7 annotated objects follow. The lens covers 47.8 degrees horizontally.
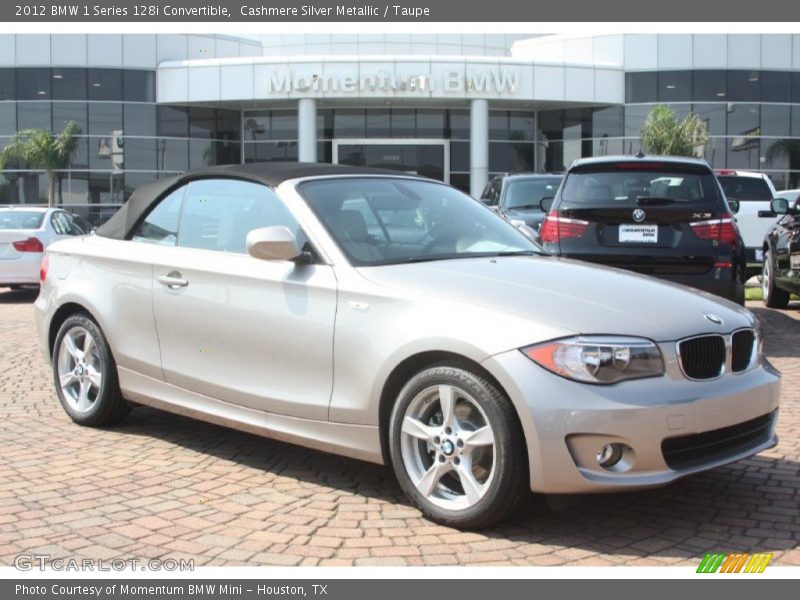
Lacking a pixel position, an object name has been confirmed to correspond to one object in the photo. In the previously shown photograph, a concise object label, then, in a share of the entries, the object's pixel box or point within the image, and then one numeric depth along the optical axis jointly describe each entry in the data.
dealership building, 36.53
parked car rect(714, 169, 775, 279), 15.71
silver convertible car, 3.73
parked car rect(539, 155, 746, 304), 7.91
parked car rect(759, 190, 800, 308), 10.84
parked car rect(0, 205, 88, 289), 14.83
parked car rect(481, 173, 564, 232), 13.78
